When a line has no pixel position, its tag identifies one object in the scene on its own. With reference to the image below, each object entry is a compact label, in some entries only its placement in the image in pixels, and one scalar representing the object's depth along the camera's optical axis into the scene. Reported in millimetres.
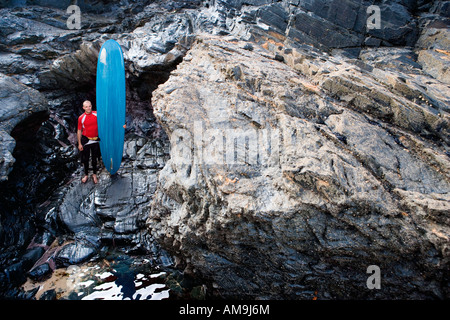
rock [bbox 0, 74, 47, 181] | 4621
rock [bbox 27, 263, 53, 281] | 4203
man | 5516
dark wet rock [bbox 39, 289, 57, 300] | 3846
